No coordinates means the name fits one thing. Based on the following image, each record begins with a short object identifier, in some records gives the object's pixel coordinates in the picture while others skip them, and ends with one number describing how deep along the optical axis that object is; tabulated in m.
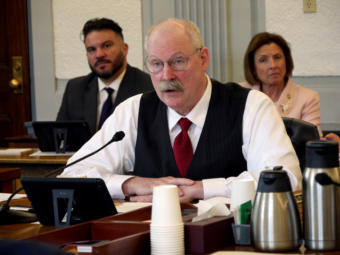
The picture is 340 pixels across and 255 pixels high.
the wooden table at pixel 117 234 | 2.39
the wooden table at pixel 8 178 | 5.53
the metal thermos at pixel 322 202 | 2.45
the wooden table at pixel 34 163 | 6.39
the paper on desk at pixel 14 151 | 7.05
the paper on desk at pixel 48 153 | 6.90
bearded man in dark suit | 7.84
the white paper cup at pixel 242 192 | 2.81
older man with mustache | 4.25
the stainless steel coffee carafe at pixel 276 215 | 2.44
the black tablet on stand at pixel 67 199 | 3.06
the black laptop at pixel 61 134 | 6.81
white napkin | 2.67
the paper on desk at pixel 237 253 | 2.42
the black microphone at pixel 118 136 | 3.76
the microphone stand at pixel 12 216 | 3.54
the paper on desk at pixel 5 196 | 4.32
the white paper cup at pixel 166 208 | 2.43
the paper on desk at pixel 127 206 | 3.62
